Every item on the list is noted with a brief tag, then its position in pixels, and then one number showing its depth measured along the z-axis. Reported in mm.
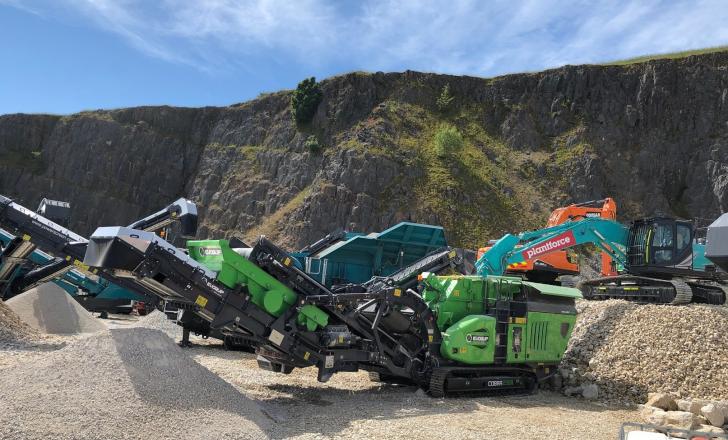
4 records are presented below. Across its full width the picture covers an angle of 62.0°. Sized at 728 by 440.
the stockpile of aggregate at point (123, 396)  5844
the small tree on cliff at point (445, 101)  42688
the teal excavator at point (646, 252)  14258
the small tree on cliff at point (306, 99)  42844
